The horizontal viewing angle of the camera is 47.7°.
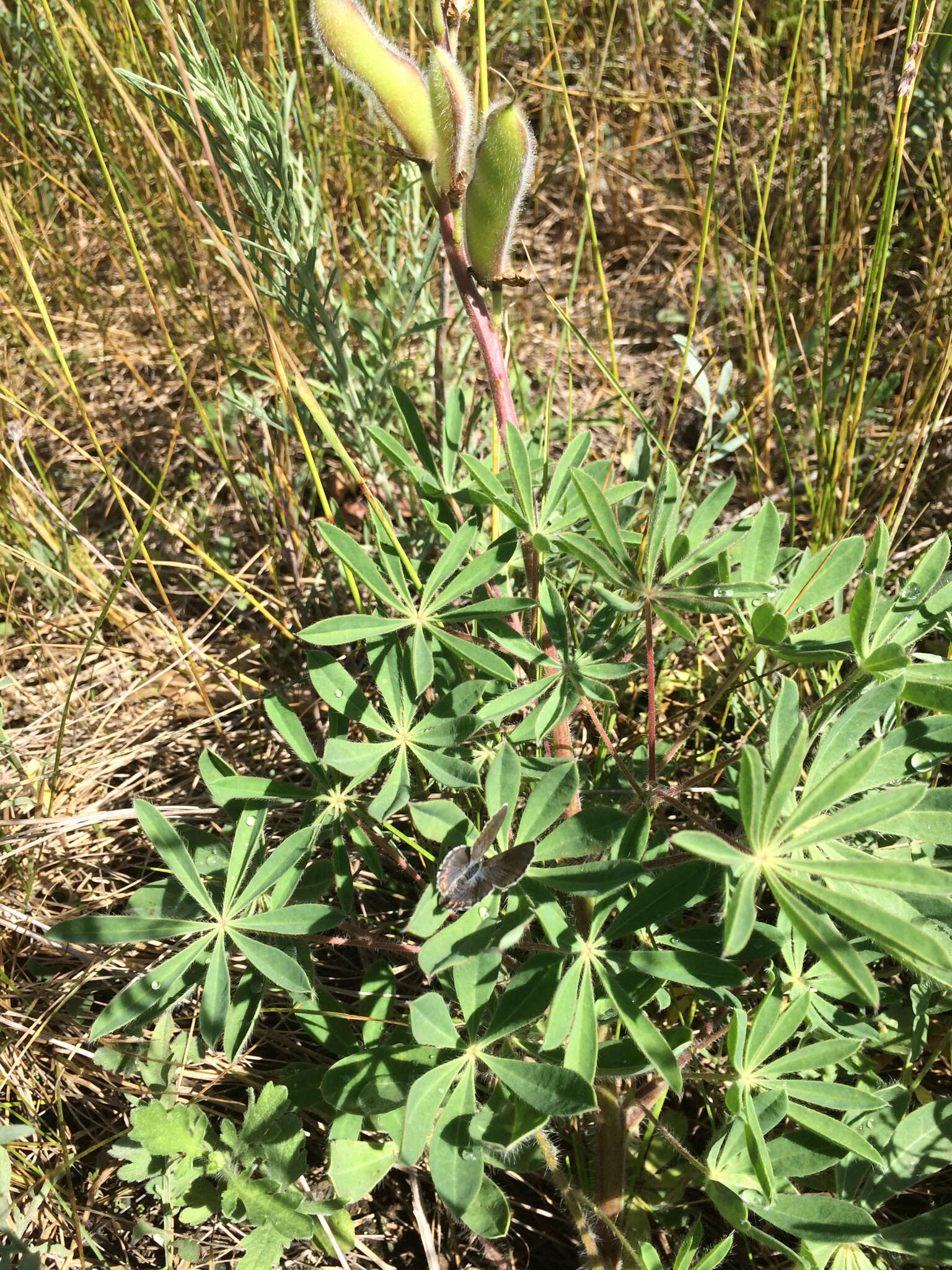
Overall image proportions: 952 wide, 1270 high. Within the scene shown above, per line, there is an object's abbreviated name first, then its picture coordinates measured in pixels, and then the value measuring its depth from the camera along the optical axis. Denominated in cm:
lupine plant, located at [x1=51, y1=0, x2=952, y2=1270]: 26
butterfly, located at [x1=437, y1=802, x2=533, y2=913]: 25
